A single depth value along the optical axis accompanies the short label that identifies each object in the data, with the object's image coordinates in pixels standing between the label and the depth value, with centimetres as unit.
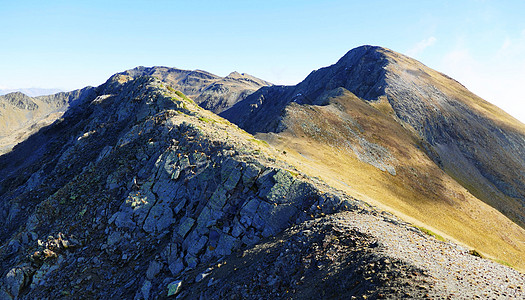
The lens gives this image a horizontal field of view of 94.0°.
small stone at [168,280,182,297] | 1756
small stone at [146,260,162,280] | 1923
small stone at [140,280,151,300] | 1825
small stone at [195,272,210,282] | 1775
